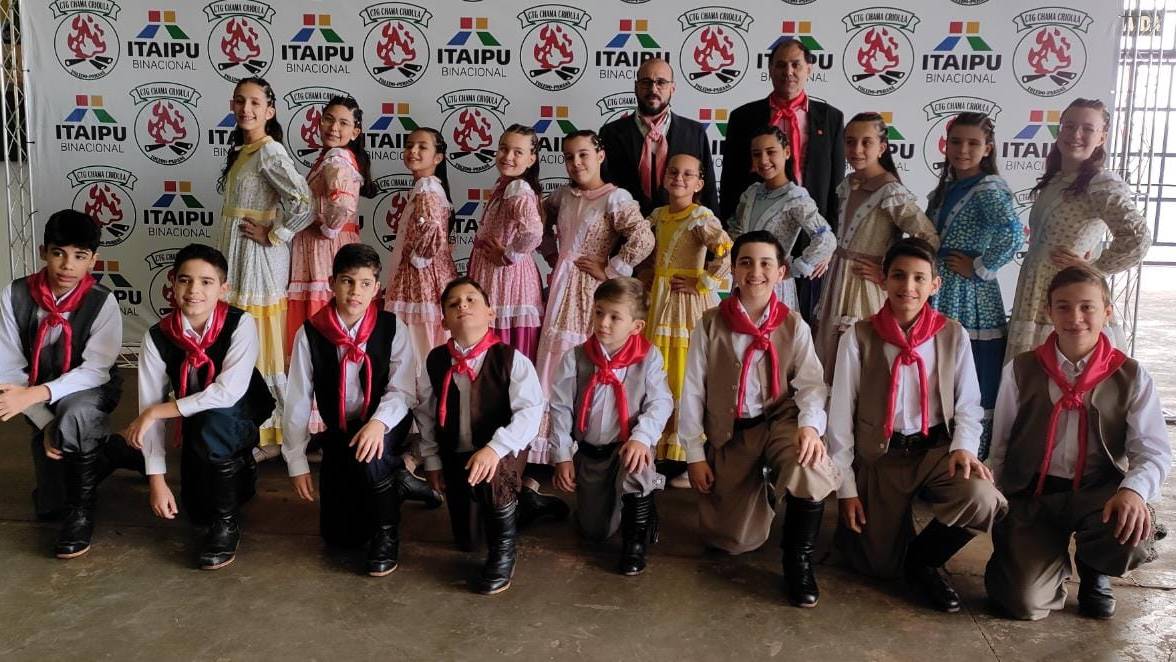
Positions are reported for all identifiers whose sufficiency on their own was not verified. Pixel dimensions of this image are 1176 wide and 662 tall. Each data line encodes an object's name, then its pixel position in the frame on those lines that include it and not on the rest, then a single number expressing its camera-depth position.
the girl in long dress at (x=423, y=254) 3.69
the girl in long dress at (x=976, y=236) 3.33
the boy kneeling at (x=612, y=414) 2.90
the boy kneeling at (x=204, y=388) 2.90
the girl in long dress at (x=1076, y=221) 3.25
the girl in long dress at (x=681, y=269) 3.47
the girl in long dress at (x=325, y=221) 3.78
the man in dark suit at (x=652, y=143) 3.86
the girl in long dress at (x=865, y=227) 3.38
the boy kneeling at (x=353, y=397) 2.88
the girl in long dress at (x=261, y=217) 3.72
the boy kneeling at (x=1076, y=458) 2.54
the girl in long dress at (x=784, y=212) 3.40
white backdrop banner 4.71
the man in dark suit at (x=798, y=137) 3.82
